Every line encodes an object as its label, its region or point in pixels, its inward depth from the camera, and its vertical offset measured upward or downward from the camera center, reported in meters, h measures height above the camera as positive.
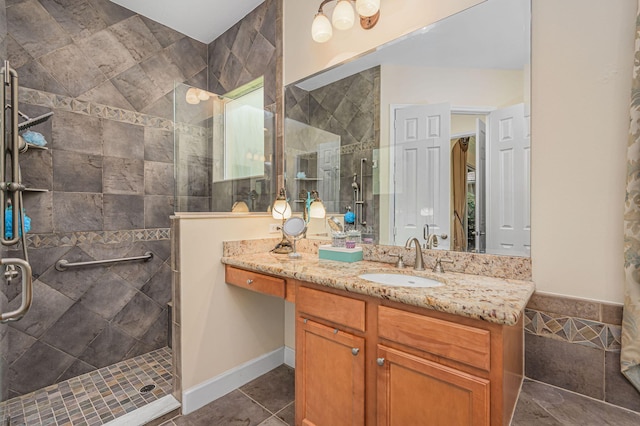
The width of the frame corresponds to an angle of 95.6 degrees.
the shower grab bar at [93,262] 2.05 -0.41
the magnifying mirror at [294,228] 1.93 -0.13
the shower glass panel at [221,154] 2.21 +0.44
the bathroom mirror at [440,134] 1.30 +0.40
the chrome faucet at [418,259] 1.49 -0.26
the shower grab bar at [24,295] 0.97 -0.30
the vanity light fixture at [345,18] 1.61 +1.12
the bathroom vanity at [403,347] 0.90 -0.52
